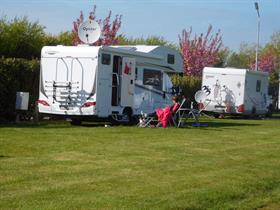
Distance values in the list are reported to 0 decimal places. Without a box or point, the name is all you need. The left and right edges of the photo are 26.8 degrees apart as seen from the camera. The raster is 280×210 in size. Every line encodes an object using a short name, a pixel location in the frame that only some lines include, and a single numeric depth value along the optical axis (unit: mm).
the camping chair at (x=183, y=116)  21347
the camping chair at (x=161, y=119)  20531
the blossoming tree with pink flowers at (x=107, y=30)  41812
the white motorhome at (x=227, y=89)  31969
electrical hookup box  19578
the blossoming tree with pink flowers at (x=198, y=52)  55781
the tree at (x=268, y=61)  65188
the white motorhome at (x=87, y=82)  19312
